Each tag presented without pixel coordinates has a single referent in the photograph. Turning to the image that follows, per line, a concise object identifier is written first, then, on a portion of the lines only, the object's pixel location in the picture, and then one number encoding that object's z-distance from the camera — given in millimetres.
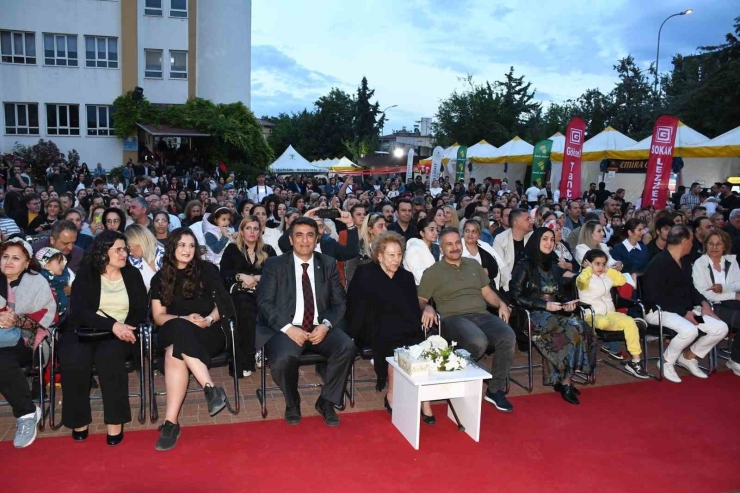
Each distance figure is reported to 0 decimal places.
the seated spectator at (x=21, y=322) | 4129
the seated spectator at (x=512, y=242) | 6422
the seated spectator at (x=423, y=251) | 6017
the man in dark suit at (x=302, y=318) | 4590
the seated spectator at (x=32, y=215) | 8281
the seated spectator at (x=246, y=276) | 5422
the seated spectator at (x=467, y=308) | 4980
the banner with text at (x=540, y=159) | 20112
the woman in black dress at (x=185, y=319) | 4254
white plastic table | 4152
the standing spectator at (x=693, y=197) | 14144
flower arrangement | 4289
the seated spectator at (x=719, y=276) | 6297
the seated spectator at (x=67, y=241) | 5395
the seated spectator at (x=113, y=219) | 6319
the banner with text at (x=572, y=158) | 16422
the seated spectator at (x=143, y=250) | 5273
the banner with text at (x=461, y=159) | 24922
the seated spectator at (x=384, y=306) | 4867
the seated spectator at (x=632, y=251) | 7160
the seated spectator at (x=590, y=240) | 6793
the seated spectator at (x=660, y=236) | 7171
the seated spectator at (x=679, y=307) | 5832
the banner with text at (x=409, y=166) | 23609
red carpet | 3693
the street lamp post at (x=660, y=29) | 28967
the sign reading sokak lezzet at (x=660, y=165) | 13422
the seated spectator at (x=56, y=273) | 4836
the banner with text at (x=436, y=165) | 23494
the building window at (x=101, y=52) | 24828
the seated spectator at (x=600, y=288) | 5797
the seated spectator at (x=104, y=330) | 4113
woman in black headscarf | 5273
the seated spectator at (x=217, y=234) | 6531
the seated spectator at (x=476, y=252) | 5961
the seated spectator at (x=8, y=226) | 6820
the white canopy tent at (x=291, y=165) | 29336
